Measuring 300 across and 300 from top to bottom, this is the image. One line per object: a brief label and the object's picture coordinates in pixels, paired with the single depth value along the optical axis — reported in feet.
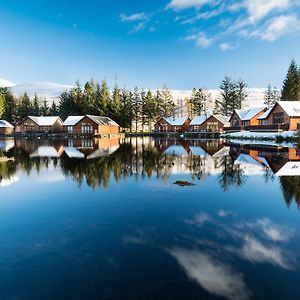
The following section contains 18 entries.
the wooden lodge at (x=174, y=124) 267.63
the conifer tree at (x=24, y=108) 302.04
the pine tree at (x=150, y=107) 290.25
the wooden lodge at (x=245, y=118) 192.03
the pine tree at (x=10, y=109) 303.48
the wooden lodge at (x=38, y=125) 253.61
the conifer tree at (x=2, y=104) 283.69
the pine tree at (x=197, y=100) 296.71
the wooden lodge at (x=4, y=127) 270.46
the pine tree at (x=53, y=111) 321.77
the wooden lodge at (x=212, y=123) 240.94
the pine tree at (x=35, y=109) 304.30
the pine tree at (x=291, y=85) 222.28
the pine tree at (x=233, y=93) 270.05
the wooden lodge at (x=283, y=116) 142.51
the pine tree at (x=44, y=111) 320.25
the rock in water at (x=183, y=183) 46.34
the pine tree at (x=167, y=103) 306.29
